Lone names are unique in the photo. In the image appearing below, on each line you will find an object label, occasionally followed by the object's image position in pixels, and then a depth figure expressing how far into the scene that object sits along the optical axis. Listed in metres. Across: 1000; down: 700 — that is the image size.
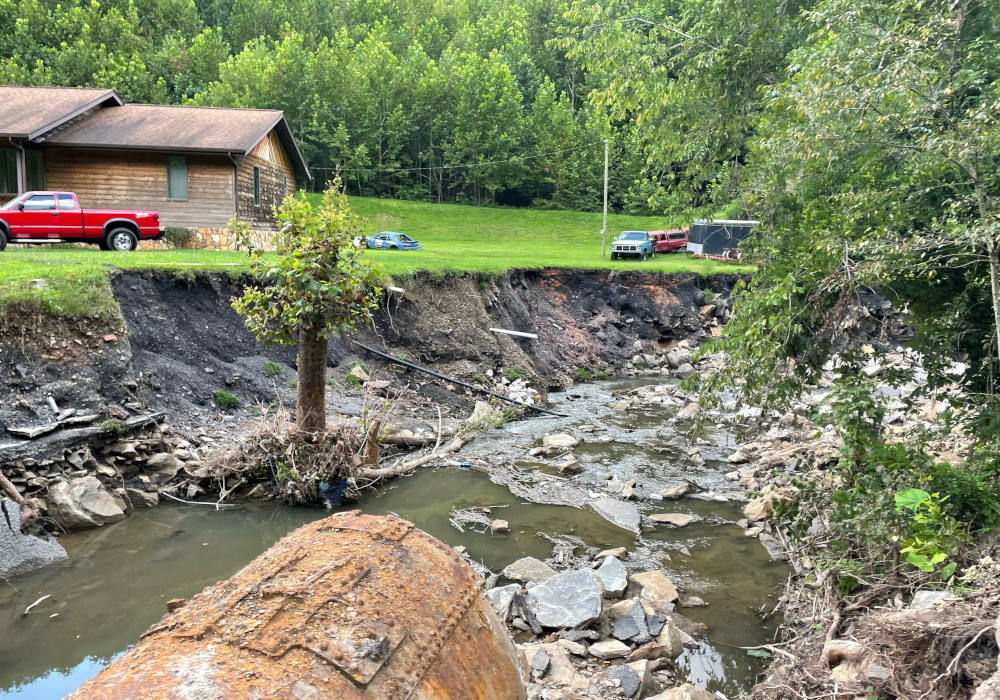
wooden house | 22.91
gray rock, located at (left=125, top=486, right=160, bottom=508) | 8.91
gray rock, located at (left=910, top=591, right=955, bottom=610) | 4.43
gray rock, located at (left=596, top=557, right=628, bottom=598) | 6.65
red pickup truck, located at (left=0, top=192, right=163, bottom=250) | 16.55
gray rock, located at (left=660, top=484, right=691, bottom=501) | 9.98
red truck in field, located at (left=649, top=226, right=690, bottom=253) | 38.72
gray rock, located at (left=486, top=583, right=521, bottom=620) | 6.17
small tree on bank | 8.47
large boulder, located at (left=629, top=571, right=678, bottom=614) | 6.56
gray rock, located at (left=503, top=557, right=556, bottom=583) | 7.13
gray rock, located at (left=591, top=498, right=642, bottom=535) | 8.88
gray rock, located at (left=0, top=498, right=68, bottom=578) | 6.91
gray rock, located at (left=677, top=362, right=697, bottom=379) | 20.19
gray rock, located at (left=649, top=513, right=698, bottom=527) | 8.97
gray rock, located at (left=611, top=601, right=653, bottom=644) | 5.93
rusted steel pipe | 2.32
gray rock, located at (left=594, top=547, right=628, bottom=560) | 7.78
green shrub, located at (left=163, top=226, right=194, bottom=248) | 23.00
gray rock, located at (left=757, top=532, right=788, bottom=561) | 7.82
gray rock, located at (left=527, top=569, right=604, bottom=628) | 6.09
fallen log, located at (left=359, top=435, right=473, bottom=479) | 9.85
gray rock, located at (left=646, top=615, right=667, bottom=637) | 6.03
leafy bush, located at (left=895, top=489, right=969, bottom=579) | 4.91
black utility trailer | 34.31
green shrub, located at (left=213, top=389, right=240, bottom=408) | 11.66
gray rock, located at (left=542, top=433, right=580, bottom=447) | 12.42
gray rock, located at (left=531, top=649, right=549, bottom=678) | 5.22
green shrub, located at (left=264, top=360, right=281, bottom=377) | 13.00
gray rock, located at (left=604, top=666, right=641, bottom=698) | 5.16
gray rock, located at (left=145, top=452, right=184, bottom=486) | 9.41
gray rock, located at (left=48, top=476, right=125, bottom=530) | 8.07
